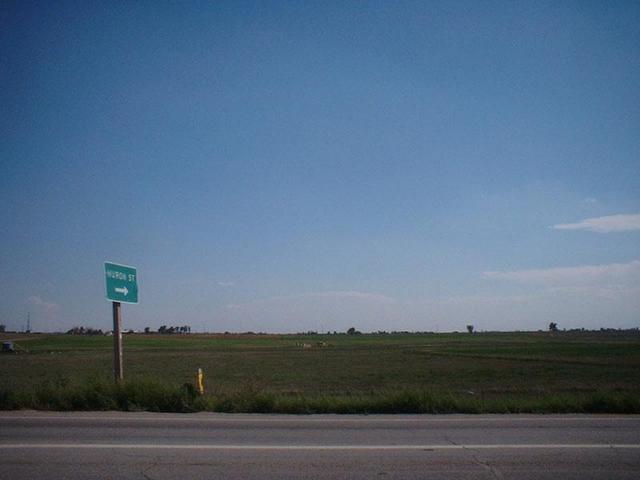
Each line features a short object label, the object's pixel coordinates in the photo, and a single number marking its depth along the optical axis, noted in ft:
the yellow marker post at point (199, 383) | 45.88
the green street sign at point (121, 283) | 51.65
